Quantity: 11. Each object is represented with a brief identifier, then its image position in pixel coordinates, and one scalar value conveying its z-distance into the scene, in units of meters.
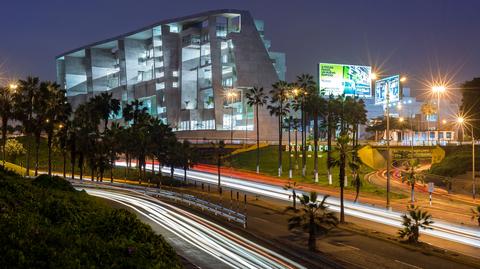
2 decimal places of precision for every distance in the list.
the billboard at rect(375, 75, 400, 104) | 103.06
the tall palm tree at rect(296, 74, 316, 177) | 76.29
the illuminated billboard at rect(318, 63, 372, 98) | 104.69
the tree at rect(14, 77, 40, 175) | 70.44
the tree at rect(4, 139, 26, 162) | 86.38
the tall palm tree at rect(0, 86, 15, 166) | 68.75
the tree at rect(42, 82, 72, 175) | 68.44
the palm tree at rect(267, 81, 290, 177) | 79.12
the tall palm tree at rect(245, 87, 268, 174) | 83.88
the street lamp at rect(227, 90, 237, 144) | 116.53
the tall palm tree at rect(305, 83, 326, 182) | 76.06
